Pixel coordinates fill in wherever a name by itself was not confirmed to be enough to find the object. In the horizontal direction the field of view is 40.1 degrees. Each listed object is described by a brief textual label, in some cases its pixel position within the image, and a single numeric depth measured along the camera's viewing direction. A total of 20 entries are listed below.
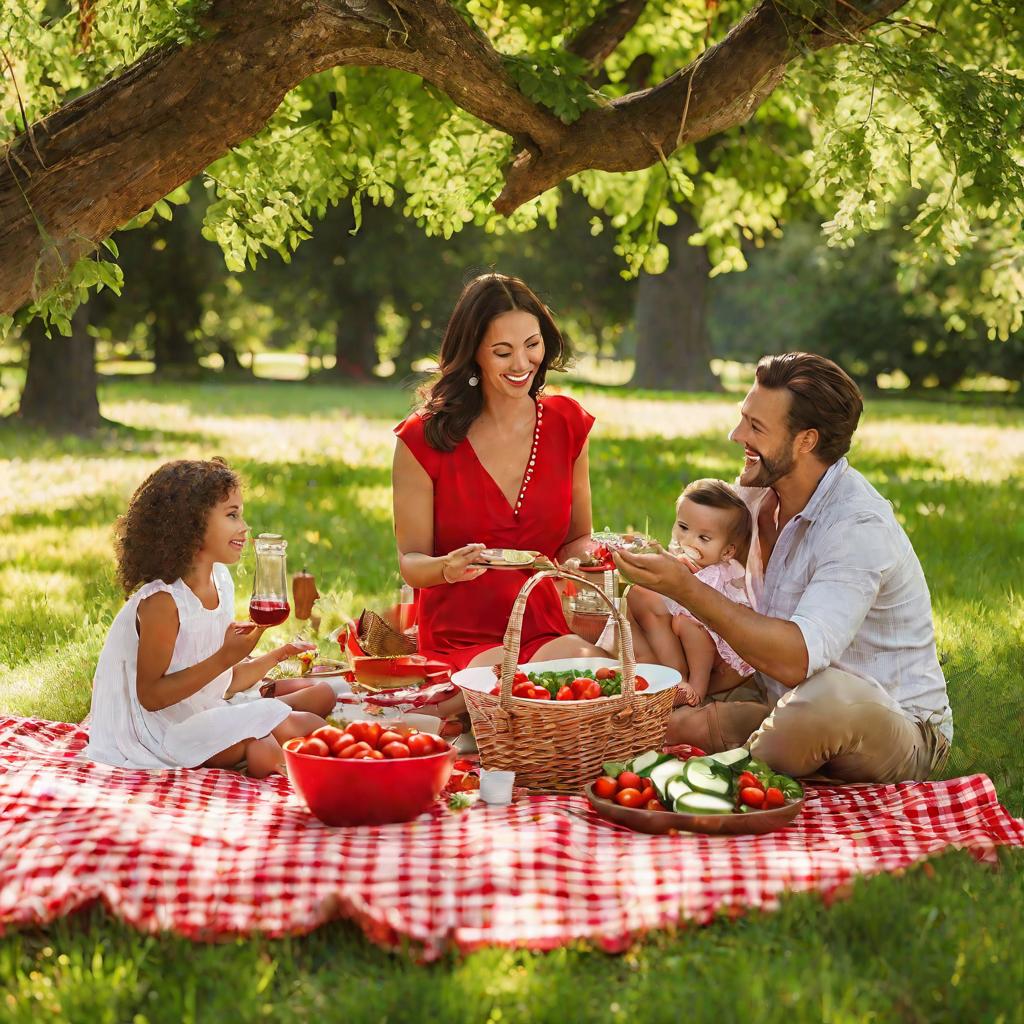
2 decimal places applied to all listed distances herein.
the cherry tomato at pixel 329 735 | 4.70
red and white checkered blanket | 3.73
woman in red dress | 6.03
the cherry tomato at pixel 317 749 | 4.62
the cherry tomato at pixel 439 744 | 4.69
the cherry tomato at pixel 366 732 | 4.73
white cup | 4.84
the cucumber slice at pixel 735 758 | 4.78
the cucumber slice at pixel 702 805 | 4.50
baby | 5.75
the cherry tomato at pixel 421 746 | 4.64
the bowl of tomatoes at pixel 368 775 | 4.47
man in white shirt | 4.86
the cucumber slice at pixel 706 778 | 4.59
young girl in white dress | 5.20
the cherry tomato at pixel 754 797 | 4.57
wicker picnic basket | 4.93
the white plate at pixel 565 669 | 5.30
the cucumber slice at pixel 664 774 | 4.68
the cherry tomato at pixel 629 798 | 4.63
